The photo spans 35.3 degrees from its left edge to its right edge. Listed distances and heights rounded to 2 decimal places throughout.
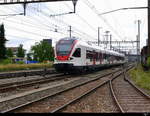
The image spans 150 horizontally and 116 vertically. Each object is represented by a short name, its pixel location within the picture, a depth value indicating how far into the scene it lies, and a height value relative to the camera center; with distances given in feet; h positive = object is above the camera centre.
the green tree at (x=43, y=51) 247.85 +8.58
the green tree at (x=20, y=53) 398.89 +9.73
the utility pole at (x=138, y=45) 196.28 +11.56
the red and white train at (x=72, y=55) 67.62 +1.06
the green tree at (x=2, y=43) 246.64 +16.59
